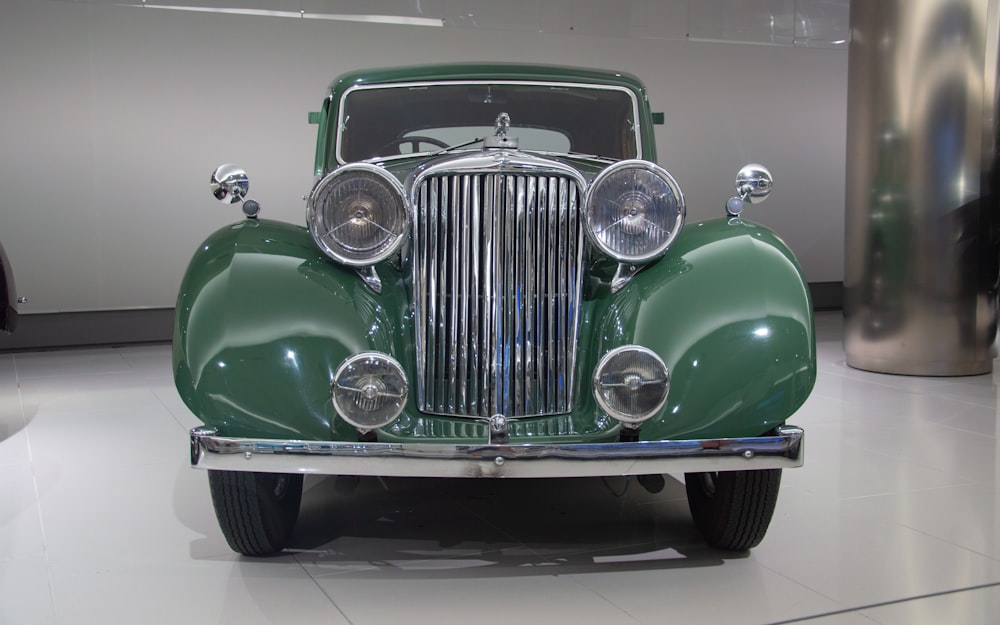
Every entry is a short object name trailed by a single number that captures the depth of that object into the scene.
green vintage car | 2.43
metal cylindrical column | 5.79
